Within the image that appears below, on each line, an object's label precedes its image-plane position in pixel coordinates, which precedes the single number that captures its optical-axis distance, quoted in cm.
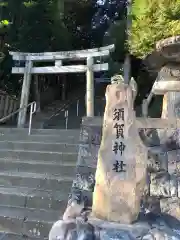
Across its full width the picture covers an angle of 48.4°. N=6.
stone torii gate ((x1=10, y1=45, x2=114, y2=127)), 670
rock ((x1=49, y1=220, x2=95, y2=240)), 213
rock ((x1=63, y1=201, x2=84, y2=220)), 242
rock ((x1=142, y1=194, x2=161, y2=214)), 258
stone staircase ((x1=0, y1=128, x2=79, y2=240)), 290
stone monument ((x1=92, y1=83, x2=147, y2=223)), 223
